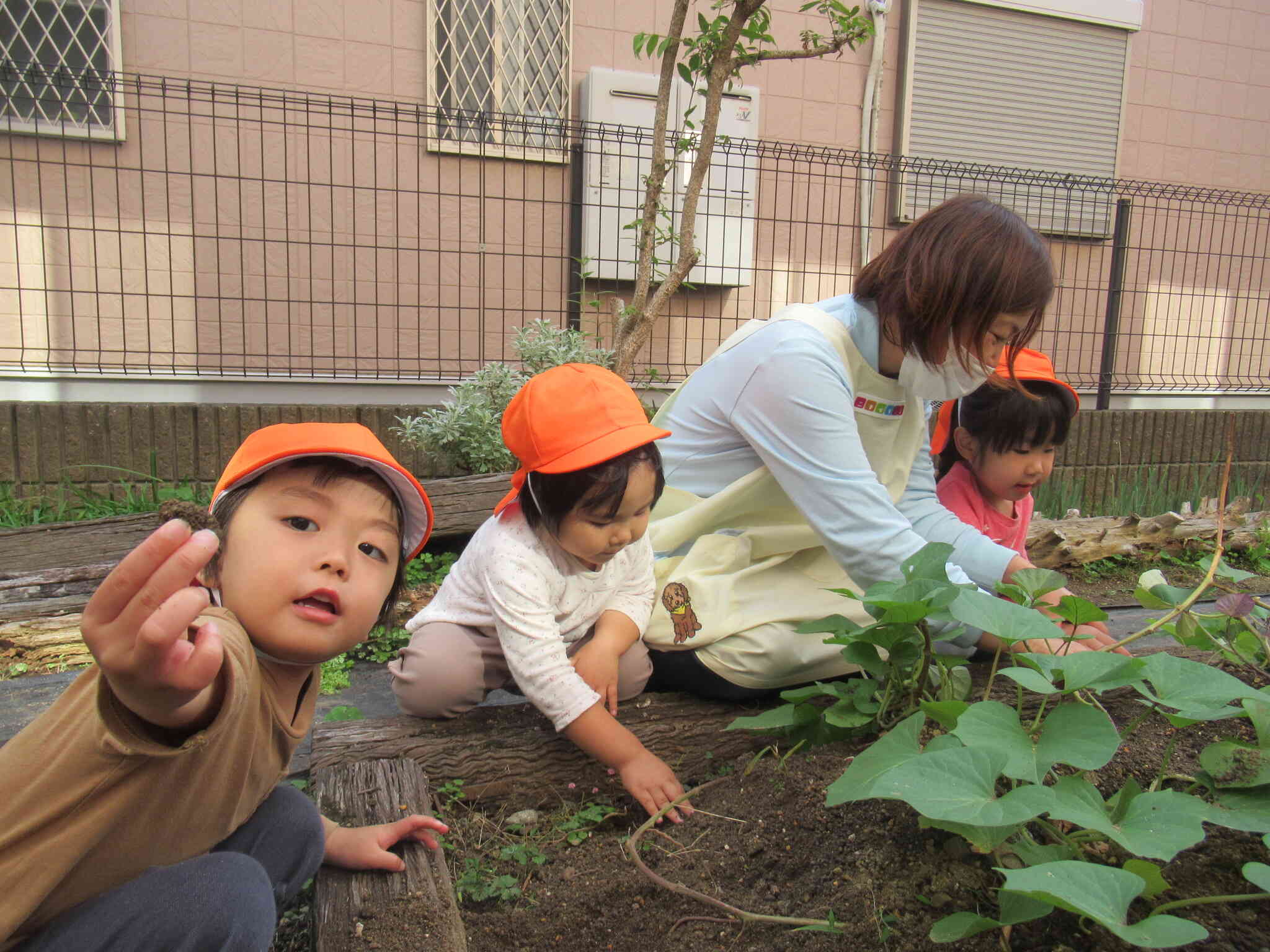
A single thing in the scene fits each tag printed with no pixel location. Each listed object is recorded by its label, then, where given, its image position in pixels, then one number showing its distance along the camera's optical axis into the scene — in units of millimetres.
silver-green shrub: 3619
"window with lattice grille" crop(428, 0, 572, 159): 5043
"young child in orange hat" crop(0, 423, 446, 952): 705
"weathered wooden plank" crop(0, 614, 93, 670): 2600
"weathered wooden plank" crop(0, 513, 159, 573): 3018
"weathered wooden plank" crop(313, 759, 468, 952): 1052
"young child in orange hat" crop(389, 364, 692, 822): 1550
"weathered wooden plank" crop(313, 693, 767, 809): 1549
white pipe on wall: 5641
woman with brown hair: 1763
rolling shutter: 6156
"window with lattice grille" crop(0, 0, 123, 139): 4270
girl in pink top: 2418
